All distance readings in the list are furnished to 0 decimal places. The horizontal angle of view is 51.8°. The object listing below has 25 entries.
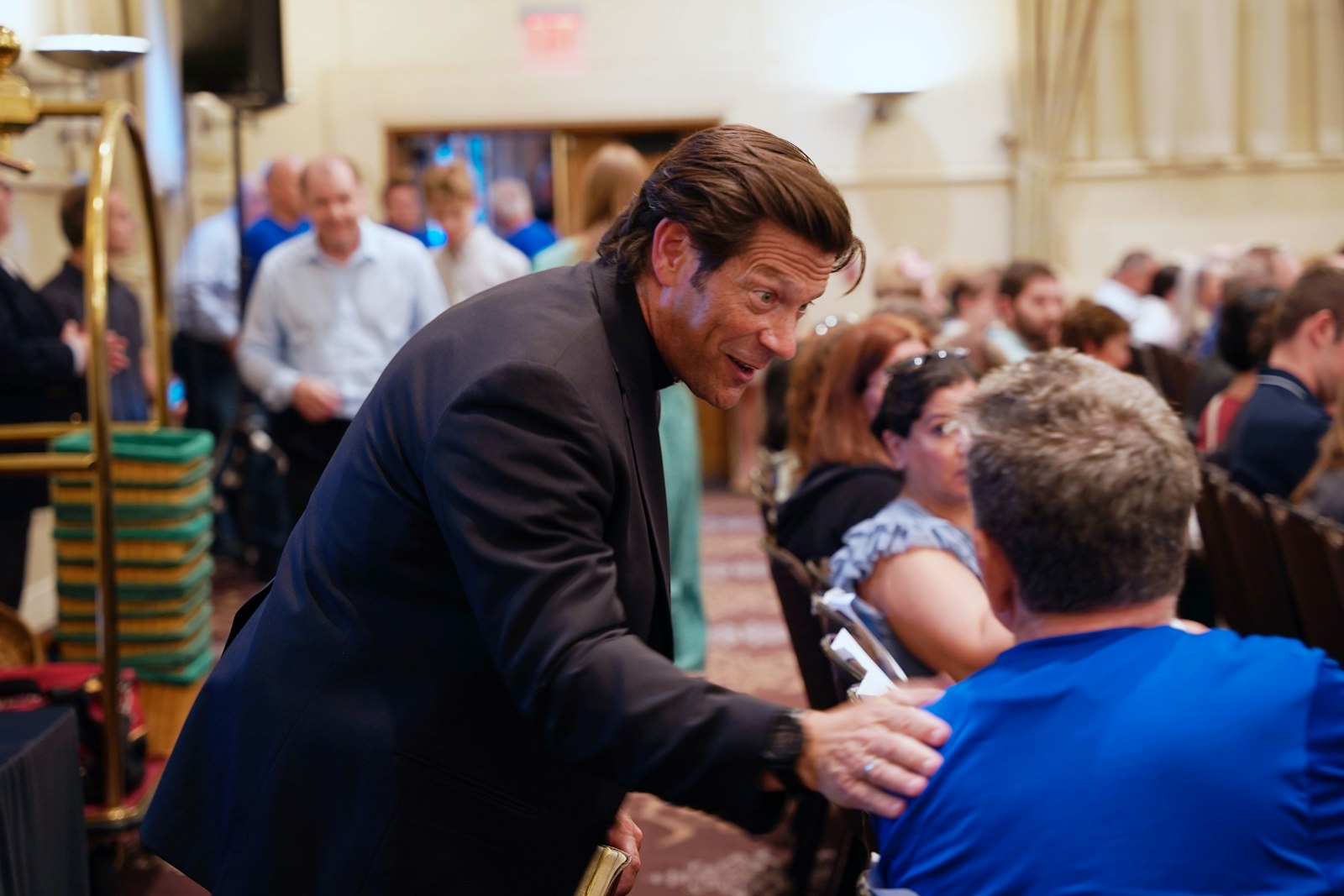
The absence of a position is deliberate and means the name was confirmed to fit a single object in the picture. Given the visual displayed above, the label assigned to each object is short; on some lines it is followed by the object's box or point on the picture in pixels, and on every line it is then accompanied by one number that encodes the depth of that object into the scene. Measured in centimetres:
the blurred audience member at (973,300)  667
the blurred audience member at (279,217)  664
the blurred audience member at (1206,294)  744
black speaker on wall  650
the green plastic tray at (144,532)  326
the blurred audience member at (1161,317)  824
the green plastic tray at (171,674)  334
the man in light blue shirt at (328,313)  452
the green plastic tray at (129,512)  326
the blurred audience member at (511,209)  834
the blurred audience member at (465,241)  534
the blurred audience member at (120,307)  459
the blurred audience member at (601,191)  400
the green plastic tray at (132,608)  331
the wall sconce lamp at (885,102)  916
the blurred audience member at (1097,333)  434
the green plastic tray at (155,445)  328
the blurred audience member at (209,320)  650
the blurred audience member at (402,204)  760
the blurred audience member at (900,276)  550
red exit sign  916
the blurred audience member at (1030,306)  565
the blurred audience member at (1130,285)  832
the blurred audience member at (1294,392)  354
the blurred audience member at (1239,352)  407
